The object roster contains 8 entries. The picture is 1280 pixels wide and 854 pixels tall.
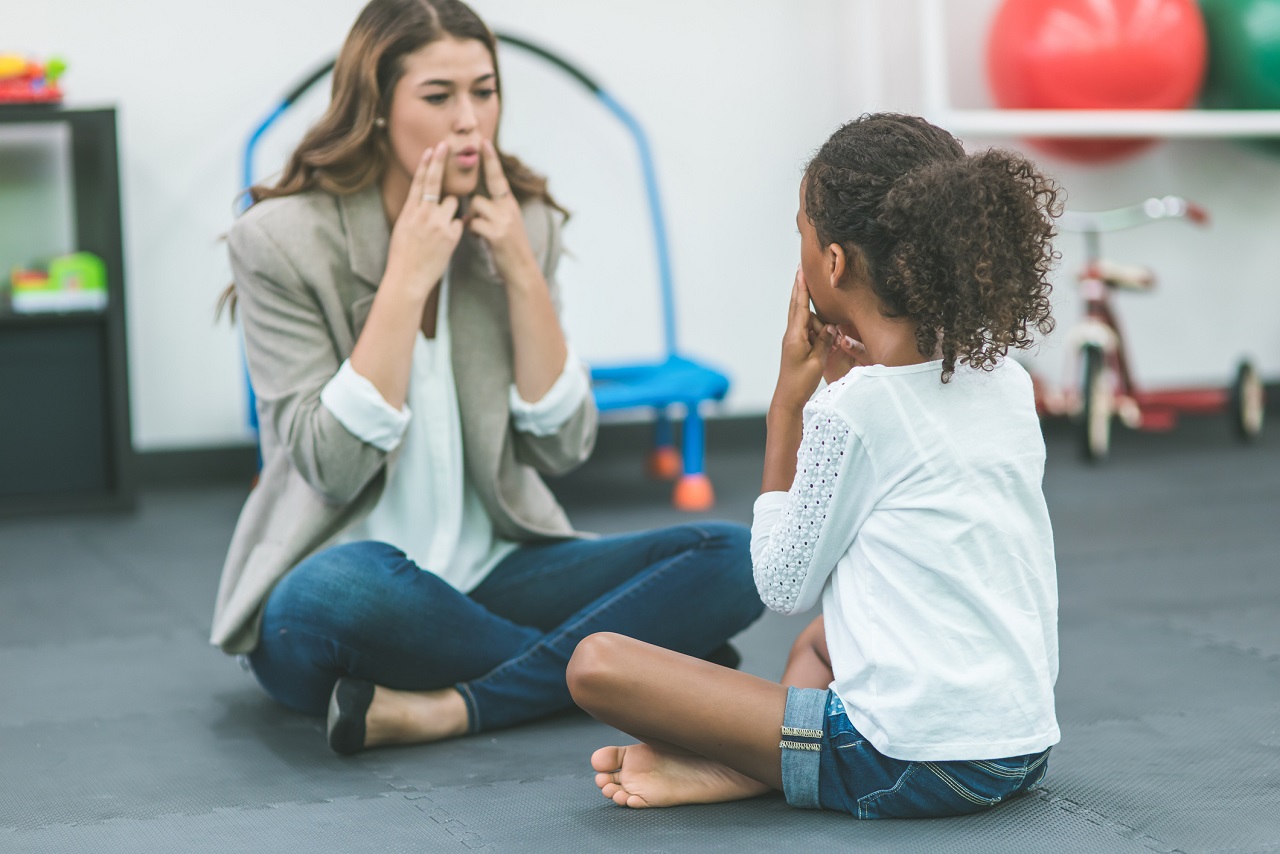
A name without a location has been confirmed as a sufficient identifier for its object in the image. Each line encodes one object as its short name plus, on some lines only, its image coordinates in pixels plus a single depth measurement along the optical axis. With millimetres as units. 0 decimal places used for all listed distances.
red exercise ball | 7391
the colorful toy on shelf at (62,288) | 6711
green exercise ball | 7648
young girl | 2514
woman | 3281
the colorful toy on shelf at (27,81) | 6527
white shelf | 7195
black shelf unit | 6668
